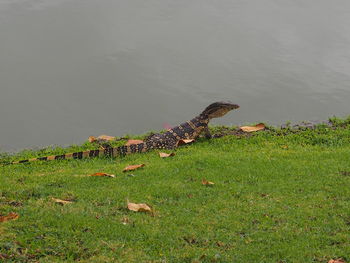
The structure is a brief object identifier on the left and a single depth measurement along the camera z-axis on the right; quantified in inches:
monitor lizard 691.4
